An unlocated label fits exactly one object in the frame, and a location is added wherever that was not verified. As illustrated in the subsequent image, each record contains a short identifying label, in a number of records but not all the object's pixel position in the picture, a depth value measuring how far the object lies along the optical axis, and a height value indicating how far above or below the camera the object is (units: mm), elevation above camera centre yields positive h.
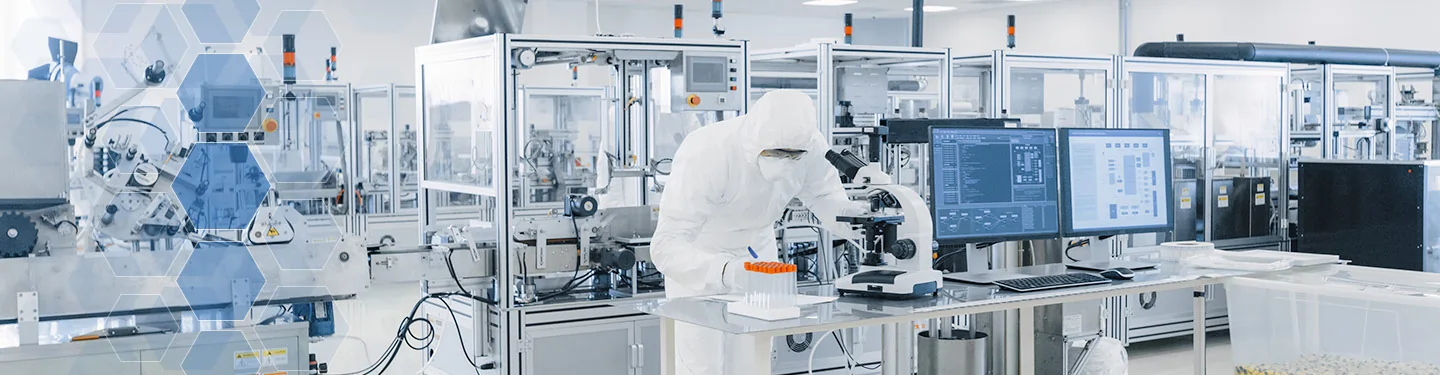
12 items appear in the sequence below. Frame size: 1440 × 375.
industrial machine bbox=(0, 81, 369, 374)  3072 -269
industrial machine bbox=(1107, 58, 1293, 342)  5656 +118
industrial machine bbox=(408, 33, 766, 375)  4004 -134
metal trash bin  3354 -507
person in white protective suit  3111 -48
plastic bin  2609 -347
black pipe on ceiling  5965 +638
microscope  2770 -161
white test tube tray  2486 -287
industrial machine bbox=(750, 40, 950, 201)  4742 +419
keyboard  2930 -268
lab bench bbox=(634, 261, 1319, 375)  2416 -296
